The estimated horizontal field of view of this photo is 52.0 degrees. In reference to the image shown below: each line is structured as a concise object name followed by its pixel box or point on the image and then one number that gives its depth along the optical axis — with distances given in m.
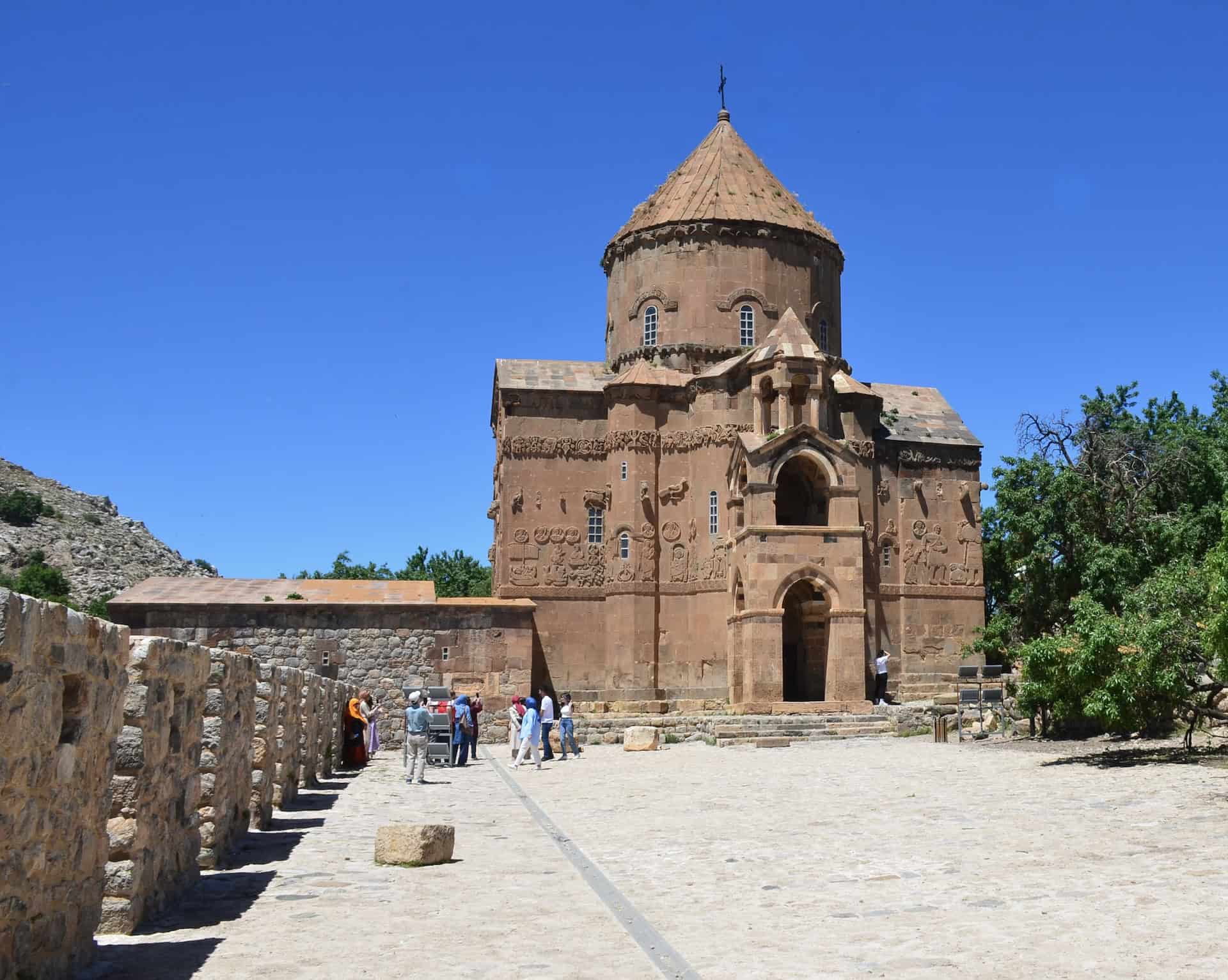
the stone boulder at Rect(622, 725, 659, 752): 25.89
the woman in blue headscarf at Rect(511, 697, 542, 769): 22.39
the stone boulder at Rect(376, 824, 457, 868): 10.77
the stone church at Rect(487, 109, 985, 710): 32.78
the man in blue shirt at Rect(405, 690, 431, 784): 18.88
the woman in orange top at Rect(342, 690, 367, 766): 22.78
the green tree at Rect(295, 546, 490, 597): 69.38
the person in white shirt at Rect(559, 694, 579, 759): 25.02
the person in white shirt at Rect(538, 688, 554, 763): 23.52
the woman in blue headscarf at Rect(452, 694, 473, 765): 22.80
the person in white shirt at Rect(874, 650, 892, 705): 34.53
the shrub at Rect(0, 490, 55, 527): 73.69
